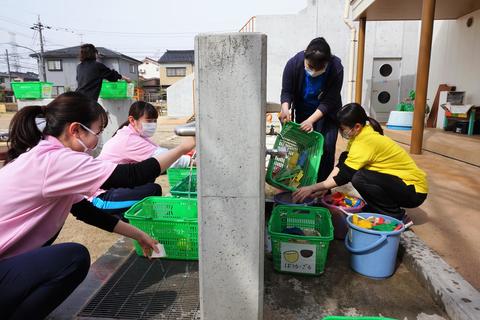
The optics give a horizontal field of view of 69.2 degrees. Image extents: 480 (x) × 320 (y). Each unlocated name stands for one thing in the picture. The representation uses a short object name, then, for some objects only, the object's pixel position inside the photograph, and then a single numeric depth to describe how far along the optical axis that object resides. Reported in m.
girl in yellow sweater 3.02
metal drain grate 2.14
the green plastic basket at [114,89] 7.53
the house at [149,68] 57.41
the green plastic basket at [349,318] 1.42
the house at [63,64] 37.78
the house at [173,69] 43.59
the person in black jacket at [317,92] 3.40
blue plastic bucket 2.44
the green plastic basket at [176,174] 4.15
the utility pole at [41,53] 35.22
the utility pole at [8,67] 49.88
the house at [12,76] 52.72
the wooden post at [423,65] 5.81
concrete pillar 1.57
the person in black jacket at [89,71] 5.60
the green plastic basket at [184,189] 3.43
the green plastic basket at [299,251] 2.44
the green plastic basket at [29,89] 7.60
